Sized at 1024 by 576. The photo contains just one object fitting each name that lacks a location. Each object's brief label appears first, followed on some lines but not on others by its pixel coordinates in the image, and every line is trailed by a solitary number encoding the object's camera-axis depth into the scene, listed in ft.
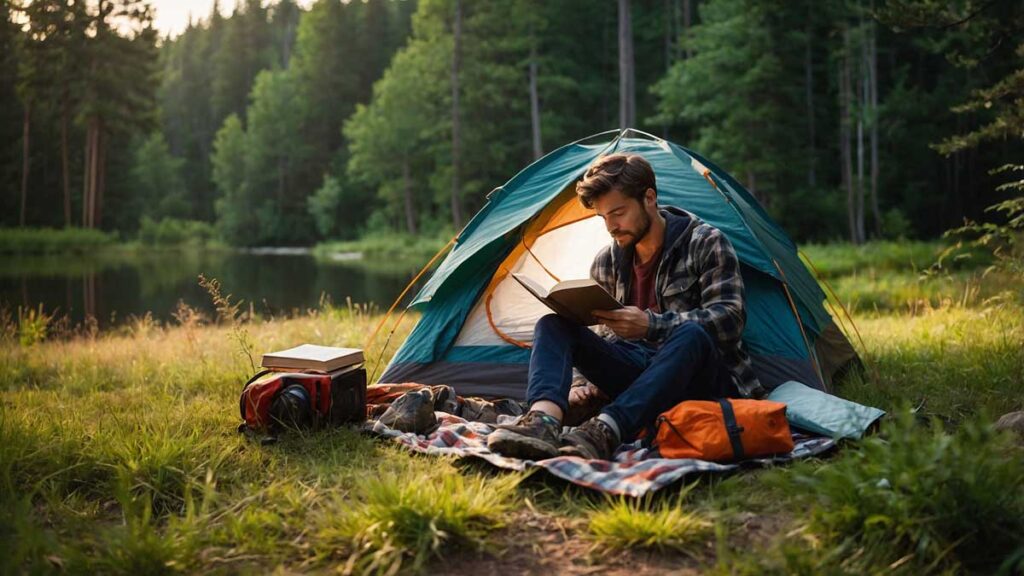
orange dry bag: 9.32
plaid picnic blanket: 8.33
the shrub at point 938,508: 6.52
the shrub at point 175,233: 86.38
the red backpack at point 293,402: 10.78
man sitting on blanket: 9.59
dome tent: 13.16
